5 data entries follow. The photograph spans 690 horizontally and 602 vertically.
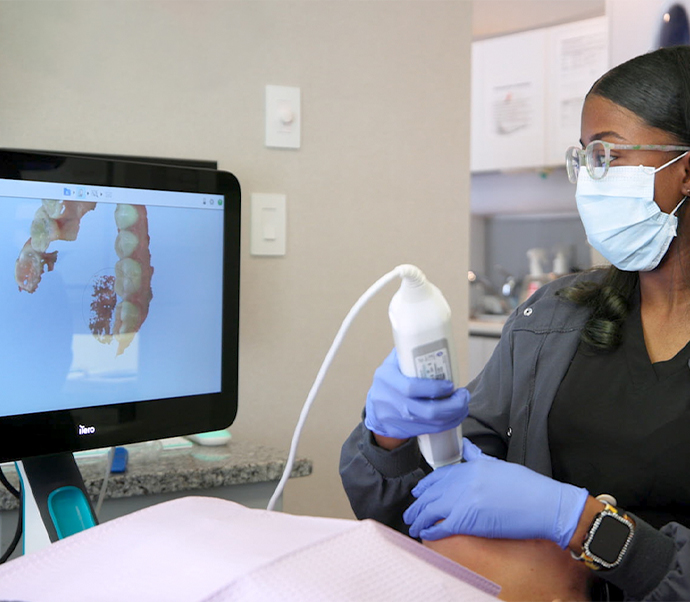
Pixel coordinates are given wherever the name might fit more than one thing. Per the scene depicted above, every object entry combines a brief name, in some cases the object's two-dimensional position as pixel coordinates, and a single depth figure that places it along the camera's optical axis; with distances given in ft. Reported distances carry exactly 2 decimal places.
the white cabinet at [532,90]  12.79
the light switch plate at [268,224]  5.47
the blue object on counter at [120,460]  3.74
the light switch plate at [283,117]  5.49
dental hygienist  3.00
